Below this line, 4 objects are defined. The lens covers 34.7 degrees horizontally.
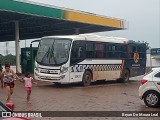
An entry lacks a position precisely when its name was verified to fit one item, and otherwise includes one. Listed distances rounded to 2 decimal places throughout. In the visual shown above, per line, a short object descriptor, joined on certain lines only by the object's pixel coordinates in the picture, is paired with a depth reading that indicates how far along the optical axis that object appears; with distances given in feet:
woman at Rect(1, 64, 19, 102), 29.41
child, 31.80
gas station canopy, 61.41
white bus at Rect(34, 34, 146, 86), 45.41
